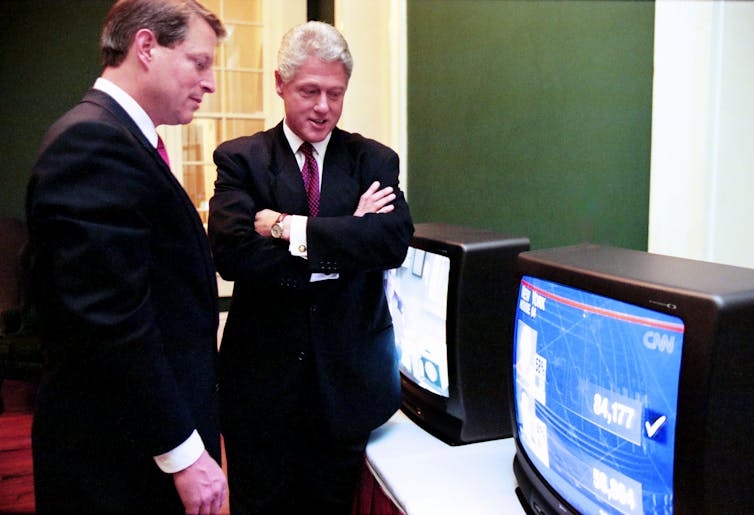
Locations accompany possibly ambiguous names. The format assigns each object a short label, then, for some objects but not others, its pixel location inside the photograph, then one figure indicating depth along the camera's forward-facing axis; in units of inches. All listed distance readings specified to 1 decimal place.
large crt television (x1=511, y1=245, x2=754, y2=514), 30.6
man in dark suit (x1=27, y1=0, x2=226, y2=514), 38.8
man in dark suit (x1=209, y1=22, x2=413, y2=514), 57.9
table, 48.1
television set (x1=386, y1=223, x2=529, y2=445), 55.8
